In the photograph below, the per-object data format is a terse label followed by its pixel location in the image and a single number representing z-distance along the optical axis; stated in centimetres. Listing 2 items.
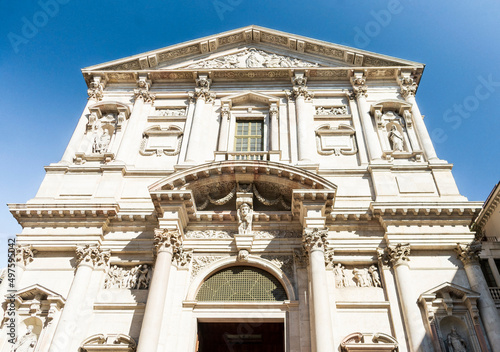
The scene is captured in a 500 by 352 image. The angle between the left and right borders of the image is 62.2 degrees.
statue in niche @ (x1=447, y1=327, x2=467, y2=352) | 1083
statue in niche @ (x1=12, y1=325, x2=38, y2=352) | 1138
